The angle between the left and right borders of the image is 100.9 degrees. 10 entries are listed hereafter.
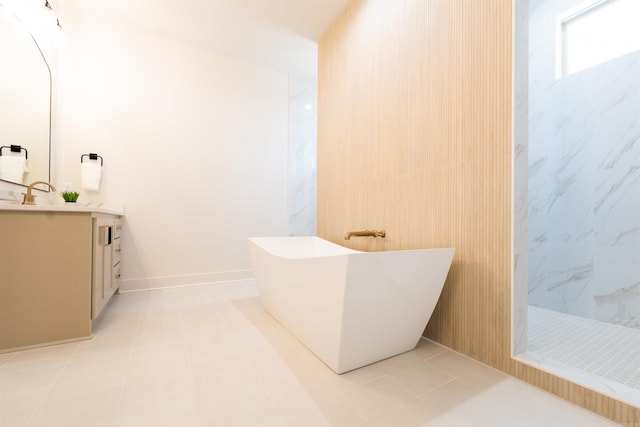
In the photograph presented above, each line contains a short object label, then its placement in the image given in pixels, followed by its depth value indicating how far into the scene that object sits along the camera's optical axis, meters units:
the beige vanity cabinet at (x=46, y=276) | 1.40
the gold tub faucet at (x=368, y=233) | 1.90
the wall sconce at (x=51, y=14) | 1.96
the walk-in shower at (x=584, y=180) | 1.79
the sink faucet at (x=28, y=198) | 1.63
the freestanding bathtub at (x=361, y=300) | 1.13
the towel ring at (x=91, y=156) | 2.49
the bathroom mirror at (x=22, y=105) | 1.63
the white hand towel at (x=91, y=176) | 2.46
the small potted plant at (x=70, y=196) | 2.02
